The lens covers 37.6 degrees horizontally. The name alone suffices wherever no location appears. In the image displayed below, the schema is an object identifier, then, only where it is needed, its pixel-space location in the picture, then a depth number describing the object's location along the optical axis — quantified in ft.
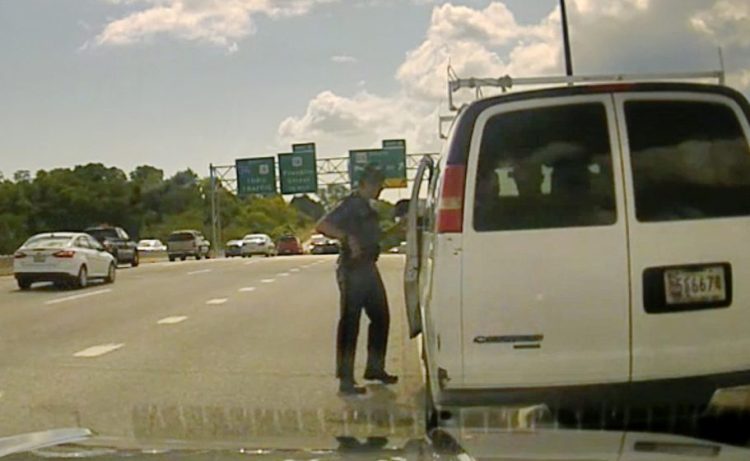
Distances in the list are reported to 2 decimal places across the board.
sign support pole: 190.60
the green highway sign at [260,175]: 192.95
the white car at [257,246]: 188.85
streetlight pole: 67.97
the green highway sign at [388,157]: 172.55
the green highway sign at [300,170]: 188.24
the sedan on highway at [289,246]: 183.32
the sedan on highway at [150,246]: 203.74
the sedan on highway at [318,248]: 150.10
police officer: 30.27
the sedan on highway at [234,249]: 196.26
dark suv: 137.72
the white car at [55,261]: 84.48
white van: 19.06
